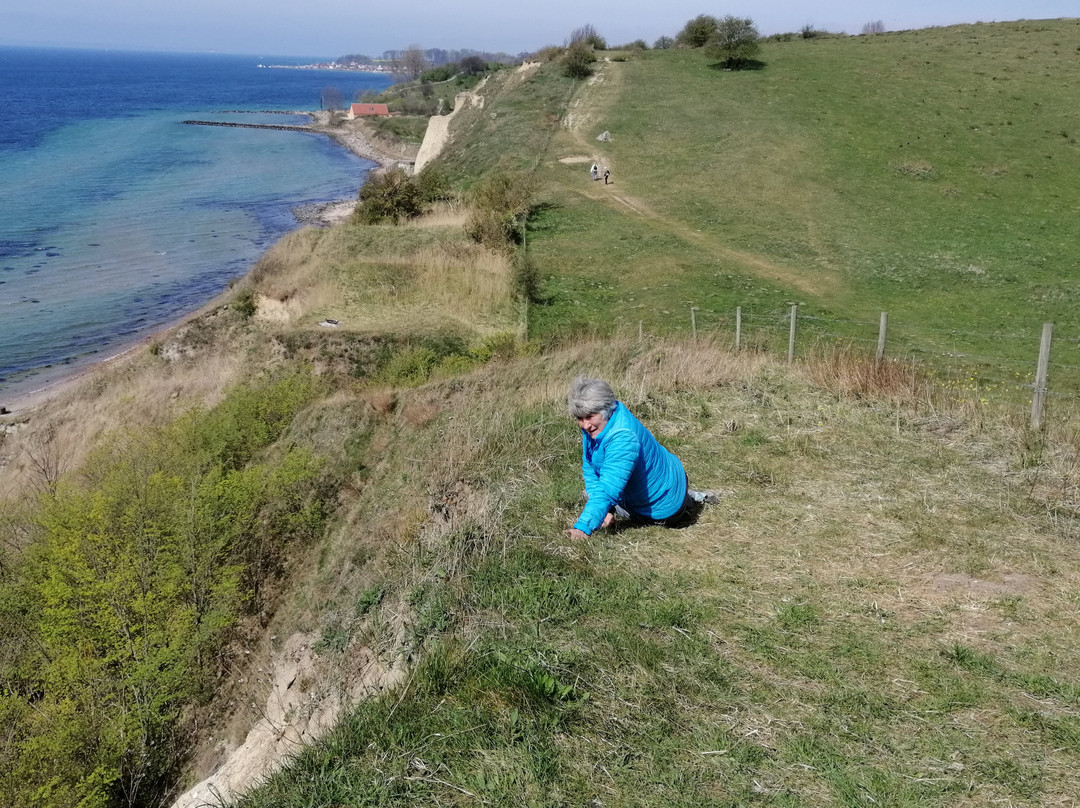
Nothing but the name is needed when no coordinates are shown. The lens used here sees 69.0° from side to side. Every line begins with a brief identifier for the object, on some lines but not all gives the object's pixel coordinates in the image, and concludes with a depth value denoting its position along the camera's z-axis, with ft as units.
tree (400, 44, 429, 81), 609.01
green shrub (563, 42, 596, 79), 154.86
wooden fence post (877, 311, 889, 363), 41.16
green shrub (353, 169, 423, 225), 88.79
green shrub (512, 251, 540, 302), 67.00
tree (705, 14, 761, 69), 154.51
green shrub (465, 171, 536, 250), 76.23
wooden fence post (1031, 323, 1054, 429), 30.35
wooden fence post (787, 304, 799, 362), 43.37
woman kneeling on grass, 19.40
